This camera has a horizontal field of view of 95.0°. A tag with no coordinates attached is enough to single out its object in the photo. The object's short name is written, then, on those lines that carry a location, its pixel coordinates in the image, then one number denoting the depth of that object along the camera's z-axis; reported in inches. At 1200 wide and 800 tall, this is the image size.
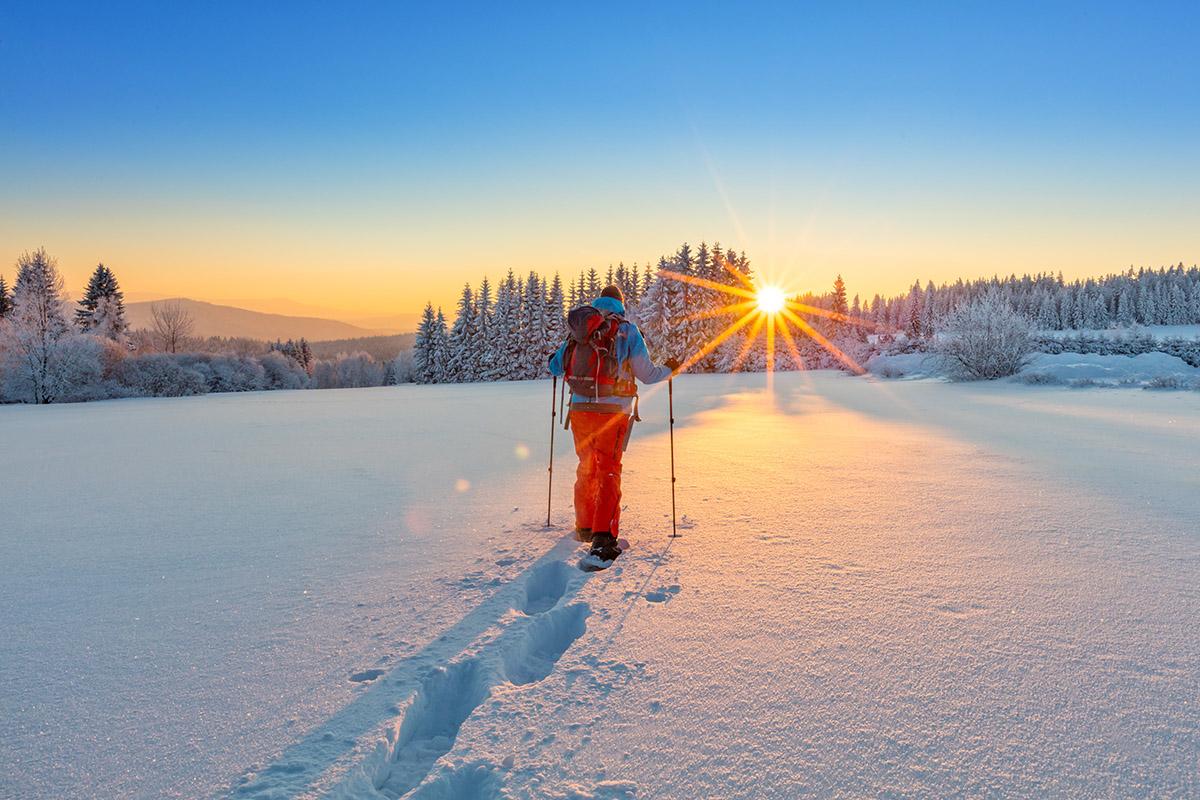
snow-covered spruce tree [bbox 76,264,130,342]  1664.9
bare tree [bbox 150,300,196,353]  2041.1
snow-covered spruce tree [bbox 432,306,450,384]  2062.0
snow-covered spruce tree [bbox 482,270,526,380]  1964.8
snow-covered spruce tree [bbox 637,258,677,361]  1772.9
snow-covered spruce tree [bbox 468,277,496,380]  1973.4
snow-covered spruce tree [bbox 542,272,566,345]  1939.0
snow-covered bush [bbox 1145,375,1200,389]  681.0
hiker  171.5
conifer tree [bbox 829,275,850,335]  2419.8
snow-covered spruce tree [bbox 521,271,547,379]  1961.1
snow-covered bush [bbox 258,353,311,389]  1872.5
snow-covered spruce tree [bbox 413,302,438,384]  2059.5
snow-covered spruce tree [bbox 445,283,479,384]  2018.9
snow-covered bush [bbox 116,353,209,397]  1190.9
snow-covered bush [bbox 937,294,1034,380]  893.8
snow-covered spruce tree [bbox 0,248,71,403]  1032.2
